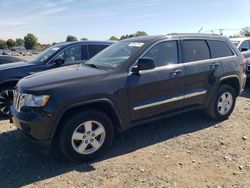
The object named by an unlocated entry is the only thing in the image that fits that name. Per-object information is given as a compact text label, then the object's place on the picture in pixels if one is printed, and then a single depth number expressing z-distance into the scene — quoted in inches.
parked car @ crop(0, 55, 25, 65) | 245.2
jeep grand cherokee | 107.0
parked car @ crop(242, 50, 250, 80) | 237.6
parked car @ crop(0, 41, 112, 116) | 174.0
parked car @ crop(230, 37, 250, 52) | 312.2
